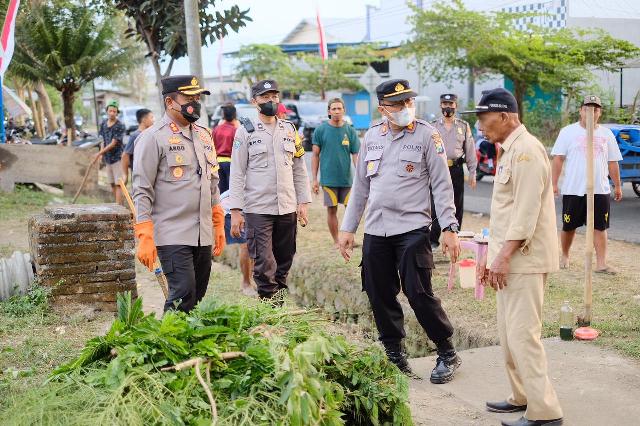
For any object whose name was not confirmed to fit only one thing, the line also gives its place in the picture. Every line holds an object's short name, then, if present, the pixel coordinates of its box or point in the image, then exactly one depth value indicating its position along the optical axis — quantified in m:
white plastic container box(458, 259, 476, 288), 7.76
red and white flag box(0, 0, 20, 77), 10.83
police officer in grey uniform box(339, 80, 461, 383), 5.22
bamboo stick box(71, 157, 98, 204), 13.57
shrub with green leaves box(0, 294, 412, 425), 3.05
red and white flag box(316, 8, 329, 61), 36.14
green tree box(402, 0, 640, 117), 21.80
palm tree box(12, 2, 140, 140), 18.75
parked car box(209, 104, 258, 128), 25.81
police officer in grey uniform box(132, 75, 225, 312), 5.22
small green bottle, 6.06
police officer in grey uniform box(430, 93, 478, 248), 8.91
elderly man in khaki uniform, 4.23
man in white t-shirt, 7.95
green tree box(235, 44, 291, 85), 50.75
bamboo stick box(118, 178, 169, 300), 6.49
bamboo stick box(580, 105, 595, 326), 6.07
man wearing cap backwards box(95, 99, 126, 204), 12.80
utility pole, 9.83
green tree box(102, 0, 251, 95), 10.88
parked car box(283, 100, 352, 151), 29.73
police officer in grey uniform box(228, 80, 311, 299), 6.60
